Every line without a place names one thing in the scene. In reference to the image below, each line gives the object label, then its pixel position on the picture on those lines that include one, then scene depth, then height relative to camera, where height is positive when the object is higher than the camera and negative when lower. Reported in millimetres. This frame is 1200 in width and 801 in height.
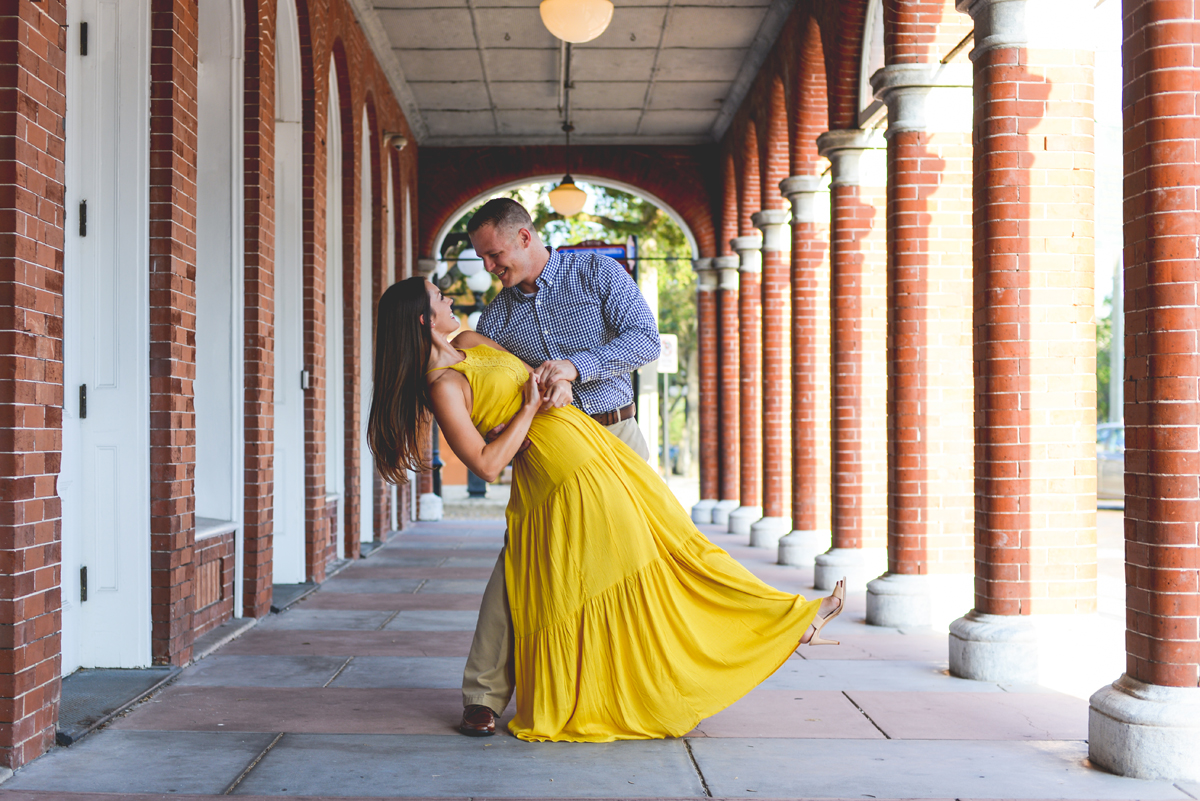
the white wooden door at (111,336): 5047 +364
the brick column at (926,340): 6449 +406
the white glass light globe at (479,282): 17828 +2097
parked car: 20422 -1270
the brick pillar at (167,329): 5133 +399
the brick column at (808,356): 9852 +468
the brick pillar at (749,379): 13641 +366
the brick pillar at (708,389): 15681 +283
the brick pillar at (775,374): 11696 +365
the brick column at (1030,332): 5066 +342
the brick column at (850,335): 8055 +532
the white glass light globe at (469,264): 16500 +2240
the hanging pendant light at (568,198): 13008 +2512
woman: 3902 -666
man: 4086 +313
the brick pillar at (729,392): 14828 +227
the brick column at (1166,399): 3588 +16
